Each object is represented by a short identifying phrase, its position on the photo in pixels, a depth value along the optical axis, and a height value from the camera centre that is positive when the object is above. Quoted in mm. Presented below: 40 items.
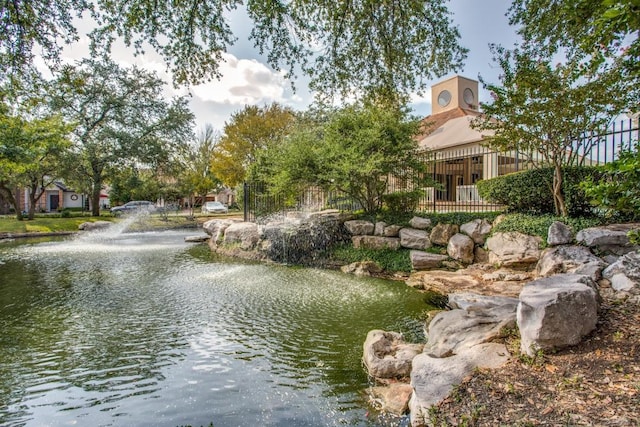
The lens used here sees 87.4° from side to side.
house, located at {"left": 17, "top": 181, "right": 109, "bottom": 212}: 36031 +1419
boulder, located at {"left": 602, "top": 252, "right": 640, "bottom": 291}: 4246 -856
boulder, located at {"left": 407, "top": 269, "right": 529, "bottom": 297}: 5730 -1387
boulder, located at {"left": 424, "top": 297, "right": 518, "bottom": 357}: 3260 -1223
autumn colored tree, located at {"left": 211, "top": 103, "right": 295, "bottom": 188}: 23219 +5277
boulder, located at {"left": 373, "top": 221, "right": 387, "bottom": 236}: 9320 -491
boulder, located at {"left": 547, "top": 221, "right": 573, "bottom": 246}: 6352 -468
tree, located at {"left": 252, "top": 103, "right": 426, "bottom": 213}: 8977 +1510
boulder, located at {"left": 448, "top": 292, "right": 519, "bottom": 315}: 3816 -1117
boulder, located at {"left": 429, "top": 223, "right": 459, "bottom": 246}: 8445 -583
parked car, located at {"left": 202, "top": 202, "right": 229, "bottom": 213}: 31797 +316
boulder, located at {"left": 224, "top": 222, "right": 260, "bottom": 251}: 10681 -789
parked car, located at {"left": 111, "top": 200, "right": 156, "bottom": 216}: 27481 +329
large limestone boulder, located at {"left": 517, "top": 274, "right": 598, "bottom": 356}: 2652 -883
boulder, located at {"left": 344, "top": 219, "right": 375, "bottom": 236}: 9516 -474
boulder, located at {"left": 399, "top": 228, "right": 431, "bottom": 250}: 8586 -743
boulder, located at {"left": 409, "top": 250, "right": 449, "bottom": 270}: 8023 -1219
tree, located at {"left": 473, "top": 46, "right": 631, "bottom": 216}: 6391 +2042
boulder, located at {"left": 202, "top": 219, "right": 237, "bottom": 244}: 12233 -677
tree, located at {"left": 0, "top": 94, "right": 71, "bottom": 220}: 8828 +2117
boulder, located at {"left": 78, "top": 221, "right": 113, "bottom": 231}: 18891 -771
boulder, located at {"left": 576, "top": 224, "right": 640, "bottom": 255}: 5677 -506
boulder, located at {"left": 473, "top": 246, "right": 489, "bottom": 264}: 7773 -1067
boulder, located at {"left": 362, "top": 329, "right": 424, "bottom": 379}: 3344 -1531
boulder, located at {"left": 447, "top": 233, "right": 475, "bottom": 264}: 7886 -922
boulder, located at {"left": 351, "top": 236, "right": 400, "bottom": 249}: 8941 -859
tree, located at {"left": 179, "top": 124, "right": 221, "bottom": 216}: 26803 +4006
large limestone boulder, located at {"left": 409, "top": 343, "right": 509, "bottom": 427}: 2535 -1309
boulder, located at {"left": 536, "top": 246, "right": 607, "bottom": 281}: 5716 -880
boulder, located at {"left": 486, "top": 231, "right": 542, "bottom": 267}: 6766 -830
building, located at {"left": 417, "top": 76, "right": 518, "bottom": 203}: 12719 +2956
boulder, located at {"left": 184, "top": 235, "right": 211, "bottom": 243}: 14277 -1181
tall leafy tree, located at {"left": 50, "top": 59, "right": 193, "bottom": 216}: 21578 +6004
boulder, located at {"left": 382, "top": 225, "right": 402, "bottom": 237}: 9141 -562
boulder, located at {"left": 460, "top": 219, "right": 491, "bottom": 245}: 8016 -482
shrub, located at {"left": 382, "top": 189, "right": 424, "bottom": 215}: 9797 +250
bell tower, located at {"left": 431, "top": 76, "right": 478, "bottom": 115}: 18328 +6531
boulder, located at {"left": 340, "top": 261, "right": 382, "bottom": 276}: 8117 -1428
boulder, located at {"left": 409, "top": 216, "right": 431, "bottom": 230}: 8906 -339
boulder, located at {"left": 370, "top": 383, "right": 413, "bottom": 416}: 2832 -1660
